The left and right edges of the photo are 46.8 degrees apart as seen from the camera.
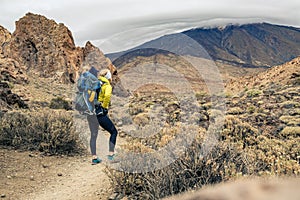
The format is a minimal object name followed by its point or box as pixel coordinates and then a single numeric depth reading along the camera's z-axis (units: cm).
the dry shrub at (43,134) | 746
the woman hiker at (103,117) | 652
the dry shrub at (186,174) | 429
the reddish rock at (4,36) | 3359
